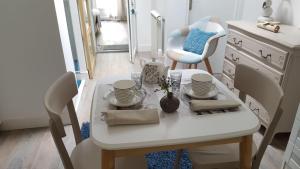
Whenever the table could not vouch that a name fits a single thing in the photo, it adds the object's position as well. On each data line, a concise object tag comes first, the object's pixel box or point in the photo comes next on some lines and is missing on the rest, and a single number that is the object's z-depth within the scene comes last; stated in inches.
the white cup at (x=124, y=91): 40.8
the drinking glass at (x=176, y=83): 47.0
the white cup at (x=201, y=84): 43.6
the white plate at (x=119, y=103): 41.5
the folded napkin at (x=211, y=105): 40.5
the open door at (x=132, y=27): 143.6
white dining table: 34.2
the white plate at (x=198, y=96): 44.4
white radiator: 125.7
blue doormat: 69.0
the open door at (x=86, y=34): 120.5
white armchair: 106.0
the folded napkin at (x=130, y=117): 37.0
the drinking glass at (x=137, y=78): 49.0
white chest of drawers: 66.5
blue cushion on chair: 112.7
